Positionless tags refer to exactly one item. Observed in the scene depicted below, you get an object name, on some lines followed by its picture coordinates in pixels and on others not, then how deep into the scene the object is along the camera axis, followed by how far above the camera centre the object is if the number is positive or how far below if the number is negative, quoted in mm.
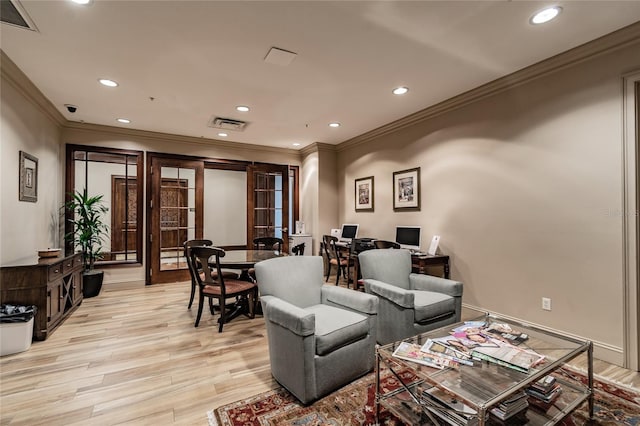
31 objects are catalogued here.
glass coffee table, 1467 -833
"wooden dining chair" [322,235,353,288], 4981 -699
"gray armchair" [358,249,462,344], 2598 -755
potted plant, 4594 -289
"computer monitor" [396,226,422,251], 4348 -324
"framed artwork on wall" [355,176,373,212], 5474 +382
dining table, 3406 -546
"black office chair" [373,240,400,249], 4309 -427
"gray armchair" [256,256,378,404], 1940 -778
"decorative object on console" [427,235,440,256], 4004 -412
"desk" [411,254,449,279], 3729 -589
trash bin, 2719 -1035
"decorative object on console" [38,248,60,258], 3297 -418
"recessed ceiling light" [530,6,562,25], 2201 +1490
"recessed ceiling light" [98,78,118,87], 3344 +1477
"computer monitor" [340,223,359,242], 5652 -322
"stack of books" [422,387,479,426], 1524 -1023
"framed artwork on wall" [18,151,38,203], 3318 +423
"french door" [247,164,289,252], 6270 +276
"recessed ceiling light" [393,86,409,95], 3594 +1494
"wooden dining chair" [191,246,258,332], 3256 -832
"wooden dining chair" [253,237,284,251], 5109 -484
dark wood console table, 2924 -727
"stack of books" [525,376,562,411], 1729 -1031
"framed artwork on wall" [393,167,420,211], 4504 +383
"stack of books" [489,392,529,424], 1597 -1036
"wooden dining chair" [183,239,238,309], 3608 -635
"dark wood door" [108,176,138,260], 6312 -6
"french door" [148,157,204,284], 5387 +32
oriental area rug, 1808 -1228
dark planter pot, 4594 -1037
